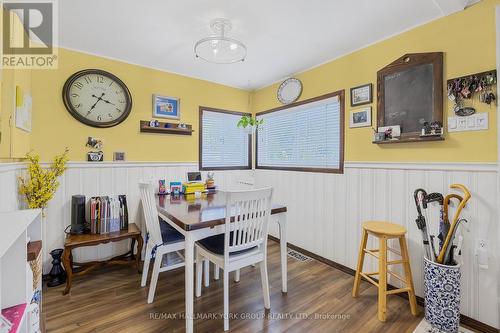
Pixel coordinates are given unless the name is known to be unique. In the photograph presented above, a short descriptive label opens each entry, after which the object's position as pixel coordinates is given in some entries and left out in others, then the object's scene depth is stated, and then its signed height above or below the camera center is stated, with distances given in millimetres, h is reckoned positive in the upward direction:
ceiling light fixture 1947 +1075
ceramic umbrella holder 1561 -894
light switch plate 1605 +322
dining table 1511 -374
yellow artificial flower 2014 -164
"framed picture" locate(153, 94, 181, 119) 2887 +763
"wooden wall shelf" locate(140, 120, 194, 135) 2783 +478
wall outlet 1582 -591
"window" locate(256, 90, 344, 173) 2613 +407
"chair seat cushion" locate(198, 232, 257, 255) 1736 -614
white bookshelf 902 -422
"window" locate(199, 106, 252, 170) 3336 +382
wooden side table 2020 -747
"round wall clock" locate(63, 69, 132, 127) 2398 +748
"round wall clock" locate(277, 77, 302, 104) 2996 +1028
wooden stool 1735 -734
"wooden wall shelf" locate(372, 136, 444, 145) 1798 +229
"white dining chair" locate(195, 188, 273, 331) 1616 -547
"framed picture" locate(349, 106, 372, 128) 2265 +501
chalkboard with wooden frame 1826 +636
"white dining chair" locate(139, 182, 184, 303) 1879 -609
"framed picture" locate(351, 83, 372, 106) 2251 +725
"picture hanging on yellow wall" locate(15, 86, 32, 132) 1805 +474
